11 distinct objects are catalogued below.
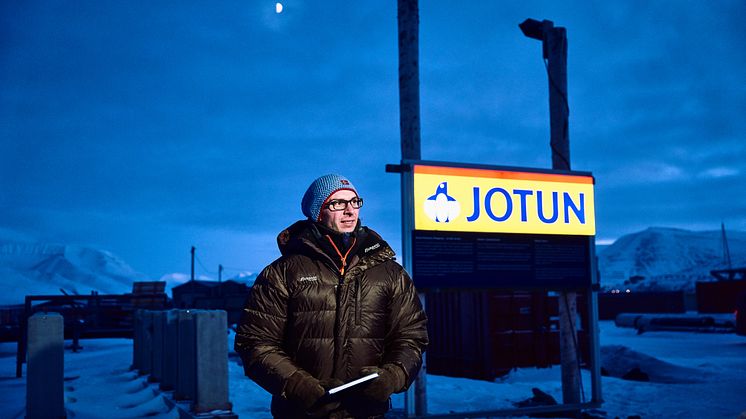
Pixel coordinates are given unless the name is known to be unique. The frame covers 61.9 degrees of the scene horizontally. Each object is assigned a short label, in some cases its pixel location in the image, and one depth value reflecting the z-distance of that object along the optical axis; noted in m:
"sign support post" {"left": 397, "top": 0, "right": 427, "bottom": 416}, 7.57
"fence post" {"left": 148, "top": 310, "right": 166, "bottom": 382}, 10.09
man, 2.70
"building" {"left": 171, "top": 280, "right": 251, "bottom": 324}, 28.55
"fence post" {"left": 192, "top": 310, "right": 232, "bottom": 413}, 6.62
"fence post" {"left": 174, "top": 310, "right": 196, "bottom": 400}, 7.49
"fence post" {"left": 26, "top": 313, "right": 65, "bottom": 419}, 7.02
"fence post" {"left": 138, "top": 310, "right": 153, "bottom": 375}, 11.24
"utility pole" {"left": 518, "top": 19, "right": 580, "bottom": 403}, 8.51
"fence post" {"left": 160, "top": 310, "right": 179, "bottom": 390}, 8.91
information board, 7.04
